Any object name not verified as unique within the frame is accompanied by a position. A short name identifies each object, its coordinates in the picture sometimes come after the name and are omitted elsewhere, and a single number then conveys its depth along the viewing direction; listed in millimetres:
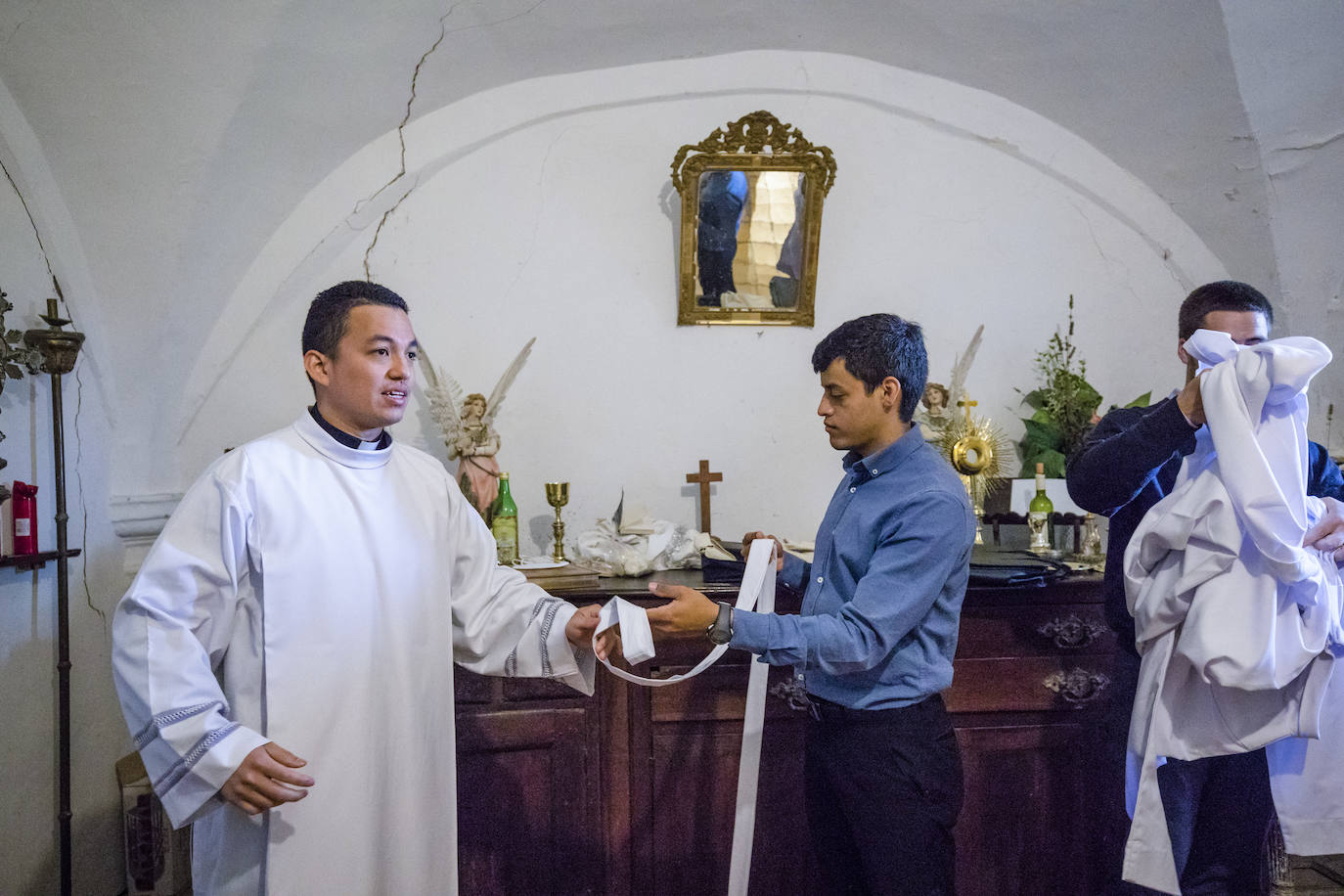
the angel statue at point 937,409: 4008
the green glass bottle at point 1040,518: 3811
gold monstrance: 3852
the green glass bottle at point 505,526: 3625
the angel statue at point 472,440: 3705
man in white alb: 2039
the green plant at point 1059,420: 4152
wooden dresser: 3248
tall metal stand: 3293
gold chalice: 3764
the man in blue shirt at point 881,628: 2229
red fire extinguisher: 3217
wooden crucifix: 4047
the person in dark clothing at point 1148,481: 2457
